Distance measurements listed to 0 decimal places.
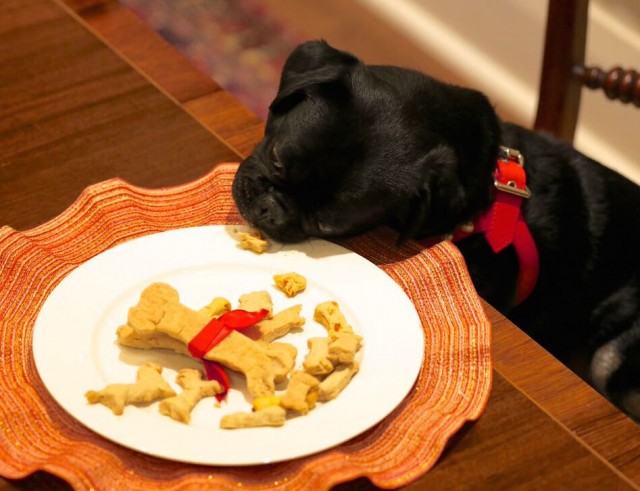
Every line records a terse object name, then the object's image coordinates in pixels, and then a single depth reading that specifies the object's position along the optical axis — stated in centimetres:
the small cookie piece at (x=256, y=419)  99
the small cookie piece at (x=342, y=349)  107
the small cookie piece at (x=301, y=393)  100
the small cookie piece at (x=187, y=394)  99
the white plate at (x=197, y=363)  97
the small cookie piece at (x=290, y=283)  122
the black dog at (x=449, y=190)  139
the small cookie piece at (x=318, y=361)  106
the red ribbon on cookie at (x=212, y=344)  105
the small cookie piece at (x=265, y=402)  101
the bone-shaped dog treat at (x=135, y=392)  98
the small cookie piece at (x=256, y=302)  114
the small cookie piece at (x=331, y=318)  113
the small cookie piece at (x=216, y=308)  113
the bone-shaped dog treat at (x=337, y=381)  104
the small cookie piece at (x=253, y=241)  128
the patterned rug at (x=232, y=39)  329
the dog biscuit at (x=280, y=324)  113
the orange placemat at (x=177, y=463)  96
